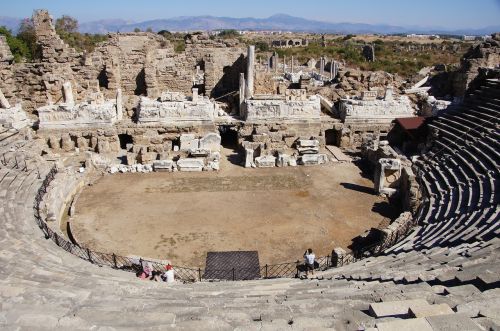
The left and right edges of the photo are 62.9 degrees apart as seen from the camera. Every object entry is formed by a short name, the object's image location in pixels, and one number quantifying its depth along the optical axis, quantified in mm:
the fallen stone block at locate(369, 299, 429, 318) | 5673
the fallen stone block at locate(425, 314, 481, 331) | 4556
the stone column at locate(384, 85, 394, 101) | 22428
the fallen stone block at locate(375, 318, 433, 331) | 4621
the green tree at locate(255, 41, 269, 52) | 71256
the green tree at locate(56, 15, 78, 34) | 58031
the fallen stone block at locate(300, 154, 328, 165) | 19672
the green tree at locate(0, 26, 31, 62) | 39781
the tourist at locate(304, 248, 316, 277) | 11008
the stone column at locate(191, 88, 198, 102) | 21656
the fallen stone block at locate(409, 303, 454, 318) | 5180
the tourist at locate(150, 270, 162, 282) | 10430
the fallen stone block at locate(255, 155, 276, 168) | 19375
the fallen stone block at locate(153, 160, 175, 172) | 18734
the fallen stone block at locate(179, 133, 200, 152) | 20469
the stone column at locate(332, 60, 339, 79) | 39862
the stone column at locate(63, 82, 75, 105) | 21266
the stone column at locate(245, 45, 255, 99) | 24141
